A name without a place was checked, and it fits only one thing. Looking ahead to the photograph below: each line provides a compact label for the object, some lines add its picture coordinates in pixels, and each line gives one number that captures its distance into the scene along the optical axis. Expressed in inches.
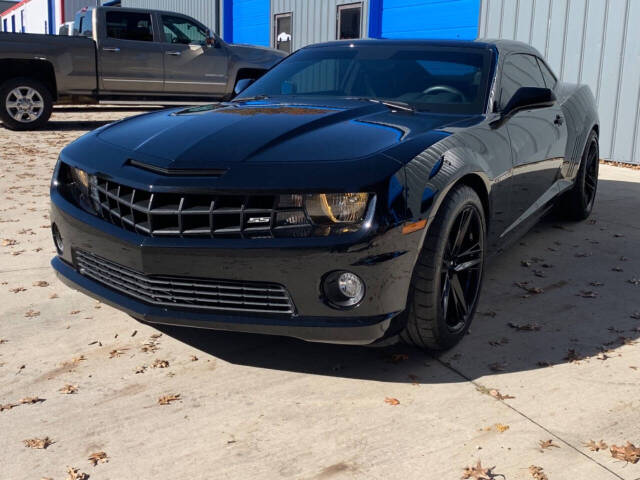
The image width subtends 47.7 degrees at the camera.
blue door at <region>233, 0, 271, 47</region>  676.1
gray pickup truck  431.2
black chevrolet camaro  107.7
